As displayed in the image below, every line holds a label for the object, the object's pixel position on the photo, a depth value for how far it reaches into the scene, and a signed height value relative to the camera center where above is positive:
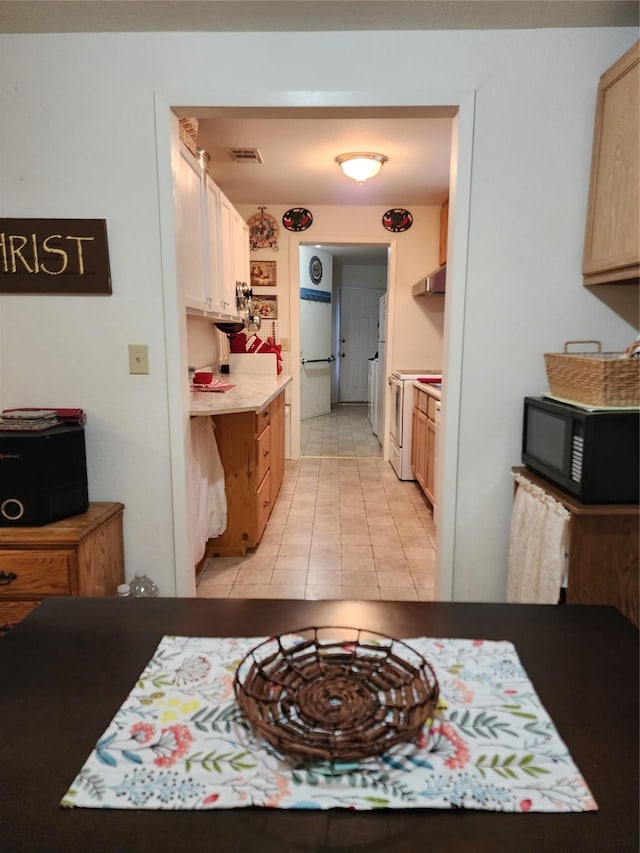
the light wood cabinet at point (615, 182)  1.60 +0.50
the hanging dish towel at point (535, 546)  1.65 -0.65
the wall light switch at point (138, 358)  1.98 -0.07
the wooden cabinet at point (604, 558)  1.62 -0.64
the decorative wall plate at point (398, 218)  4.86 +1.10
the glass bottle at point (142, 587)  2.04 -0.93
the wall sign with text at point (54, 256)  1.91 +0.29
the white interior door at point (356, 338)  8.95 +0.06
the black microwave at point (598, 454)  1.56 -0.32
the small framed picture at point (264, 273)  4.98 +0.62
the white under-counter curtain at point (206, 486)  2.62 -0.74
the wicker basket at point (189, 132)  2.44 +0.95
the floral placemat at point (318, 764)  0.61 -0.51
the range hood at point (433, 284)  4.03 +0.46
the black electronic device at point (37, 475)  1.80 -0.45
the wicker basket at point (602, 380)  1.54 -0.11
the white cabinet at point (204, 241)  2.22 +0.53
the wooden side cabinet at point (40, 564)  1.79 -0.74
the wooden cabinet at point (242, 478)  2.99 -0.77
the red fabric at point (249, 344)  4.54 -0.03
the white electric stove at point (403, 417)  4.61 -0.65
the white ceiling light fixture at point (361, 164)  3.38 +1.11
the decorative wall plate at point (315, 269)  7.29 +0.97
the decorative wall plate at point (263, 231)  4.88 +0.98
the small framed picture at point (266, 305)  5.05 +0.33
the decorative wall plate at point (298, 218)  4.86 +1.09
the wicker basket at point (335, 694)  0.65 -0.48
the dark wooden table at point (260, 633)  0.57 -0.51
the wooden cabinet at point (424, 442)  3.86 -0.75
